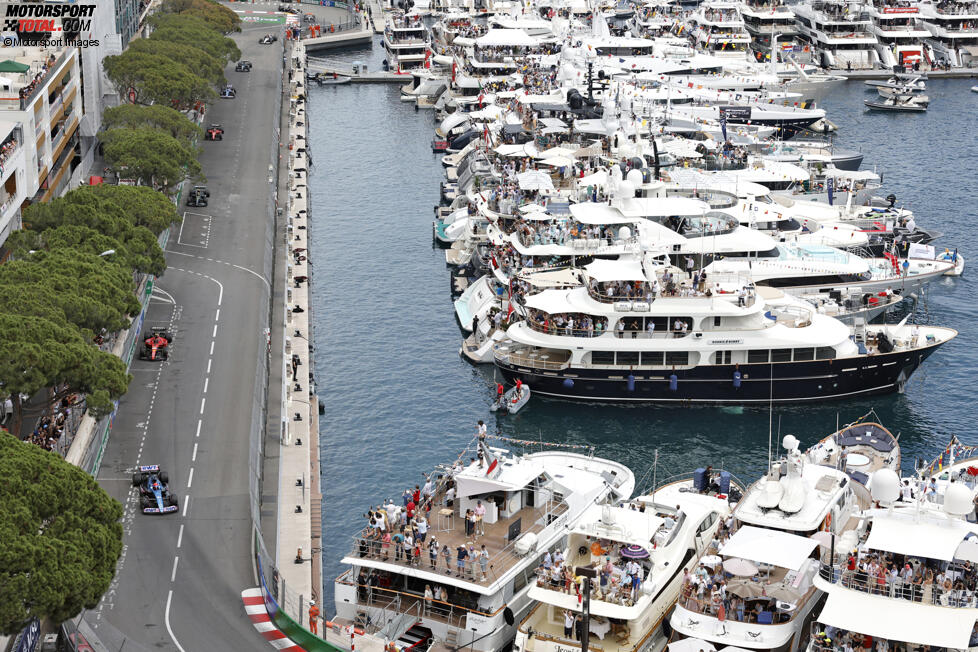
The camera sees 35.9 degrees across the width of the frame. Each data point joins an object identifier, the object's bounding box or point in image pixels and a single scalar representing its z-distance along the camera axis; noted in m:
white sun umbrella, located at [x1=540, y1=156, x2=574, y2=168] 131.12
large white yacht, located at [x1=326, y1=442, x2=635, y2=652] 66.00
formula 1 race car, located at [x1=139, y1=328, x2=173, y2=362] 95.19
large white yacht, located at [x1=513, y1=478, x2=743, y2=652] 63.47
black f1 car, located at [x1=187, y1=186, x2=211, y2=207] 133.75
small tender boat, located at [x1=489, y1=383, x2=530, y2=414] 98.56
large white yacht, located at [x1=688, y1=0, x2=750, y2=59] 197.38
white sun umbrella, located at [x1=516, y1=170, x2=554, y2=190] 123.50
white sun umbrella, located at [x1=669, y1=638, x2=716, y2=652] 61.19
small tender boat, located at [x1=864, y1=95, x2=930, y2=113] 189.00
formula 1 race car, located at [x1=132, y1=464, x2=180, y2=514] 74.44
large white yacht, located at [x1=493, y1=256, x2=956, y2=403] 97.44
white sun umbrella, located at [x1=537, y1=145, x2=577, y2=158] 134.88
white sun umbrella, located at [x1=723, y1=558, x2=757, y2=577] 62.56
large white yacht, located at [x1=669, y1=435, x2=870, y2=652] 61.78
